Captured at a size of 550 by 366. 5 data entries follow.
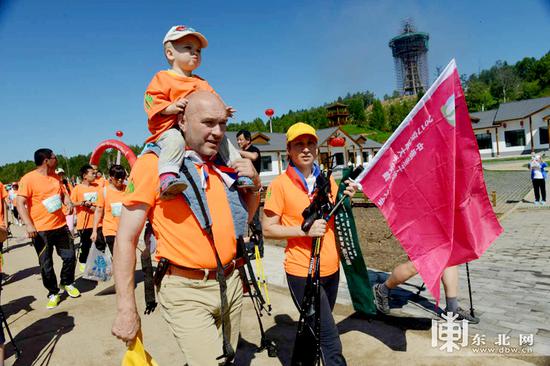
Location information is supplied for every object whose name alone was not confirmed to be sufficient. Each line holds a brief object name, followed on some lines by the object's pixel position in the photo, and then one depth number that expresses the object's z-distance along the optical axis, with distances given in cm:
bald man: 200
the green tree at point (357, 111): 9369
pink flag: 298
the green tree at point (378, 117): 8438
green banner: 319
